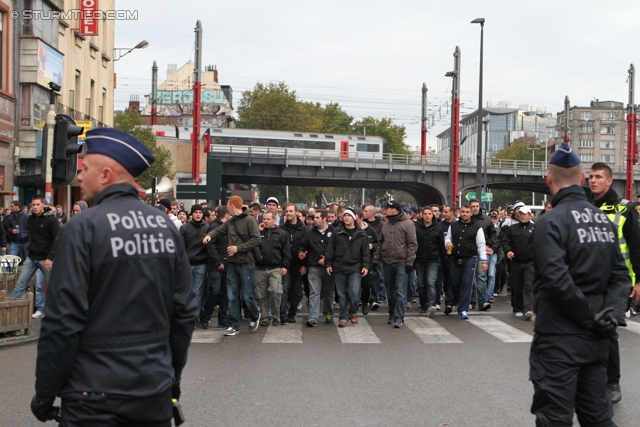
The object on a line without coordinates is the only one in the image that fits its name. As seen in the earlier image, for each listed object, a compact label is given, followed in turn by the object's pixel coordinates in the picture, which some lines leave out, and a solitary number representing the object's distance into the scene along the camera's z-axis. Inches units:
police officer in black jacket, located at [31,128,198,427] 134.7
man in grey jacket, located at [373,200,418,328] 536.1
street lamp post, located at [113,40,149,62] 1633.0
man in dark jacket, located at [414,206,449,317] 582.6
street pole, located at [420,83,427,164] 2613.2
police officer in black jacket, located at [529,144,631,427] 182.9
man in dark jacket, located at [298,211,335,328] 543.8
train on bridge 2652.6
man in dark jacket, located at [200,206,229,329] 508.7
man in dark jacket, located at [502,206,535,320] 563.8
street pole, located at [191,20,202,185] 1384.1
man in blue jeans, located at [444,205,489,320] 556.9
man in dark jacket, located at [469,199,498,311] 597.0
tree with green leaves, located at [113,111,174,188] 2017.7
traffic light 425.7
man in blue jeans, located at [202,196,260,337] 487.5
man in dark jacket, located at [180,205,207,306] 506.9
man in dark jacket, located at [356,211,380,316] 586.8
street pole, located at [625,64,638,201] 2038.6
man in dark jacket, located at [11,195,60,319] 528.1
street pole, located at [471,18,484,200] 1476.4
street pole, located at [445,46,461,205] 1766.7
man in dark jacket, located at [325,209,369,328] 523.8
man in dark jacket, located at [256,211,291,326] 511.8
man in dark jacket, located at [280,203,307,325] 555.2
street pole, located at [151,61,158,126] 2351.0
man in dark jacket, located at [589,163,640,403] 255.3
